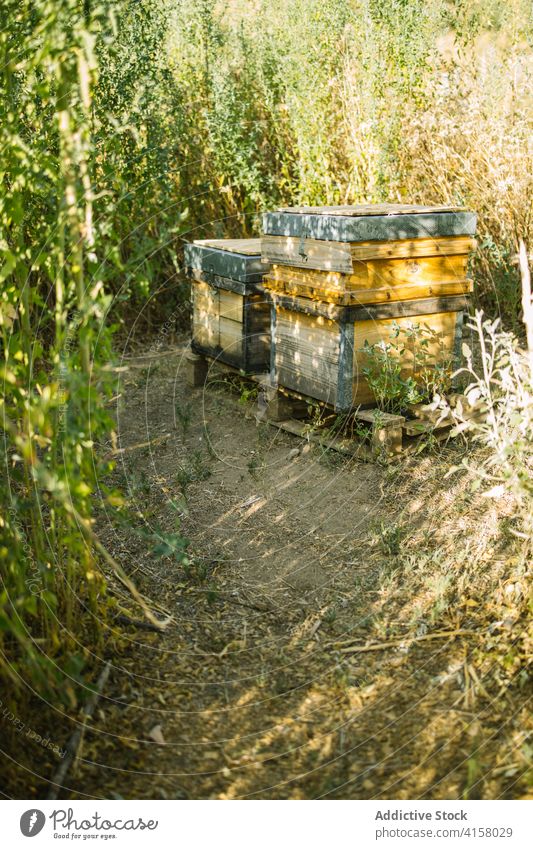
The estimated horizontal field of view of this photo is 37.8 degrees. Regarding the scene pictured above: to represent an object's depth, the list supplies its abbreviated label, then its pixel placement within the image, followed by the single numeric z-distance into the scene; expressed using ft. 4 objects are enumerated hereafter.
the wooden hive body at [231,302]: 17.52
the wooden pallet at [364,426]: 14.96
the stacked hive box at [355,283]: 14.28
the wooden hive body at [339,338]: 14.74
